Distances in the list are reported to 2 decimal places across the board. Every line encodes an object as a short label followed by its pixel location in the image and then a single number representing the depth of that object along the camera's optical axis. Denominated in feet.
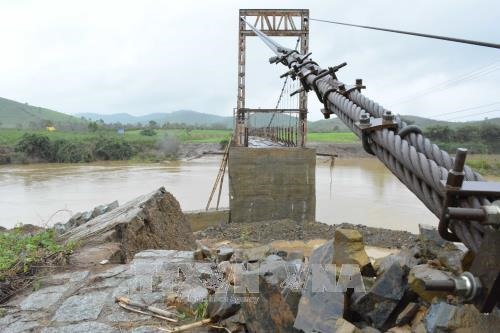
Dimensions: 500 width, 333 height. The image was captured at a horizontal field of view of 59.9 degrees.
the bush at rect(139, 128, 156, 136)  163.45
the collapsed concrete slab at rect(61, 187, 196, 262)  11.69
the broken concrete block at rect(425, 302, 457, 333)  4.74
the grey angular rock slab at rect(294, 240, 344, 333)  5.60
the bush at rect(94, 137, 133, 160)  119.44
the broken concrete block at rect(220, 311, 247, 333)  6.31
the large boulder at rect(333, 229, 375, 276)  7.10
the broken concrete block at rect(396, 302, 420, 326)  5.80
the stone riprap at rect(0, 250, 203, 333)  6.81
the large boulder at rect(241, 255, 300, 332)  5.90
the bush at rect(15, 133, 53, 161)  110.63
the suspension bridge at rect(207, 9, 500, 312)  2.38
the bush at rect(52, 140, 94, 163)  112.98
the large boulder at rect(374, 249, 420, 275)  6.54
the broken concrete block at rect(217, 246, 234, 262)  9.35
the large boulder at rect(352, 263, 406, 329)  5.88
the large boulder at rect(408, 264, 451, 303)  5.78
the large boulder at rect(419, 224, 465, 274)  6.66
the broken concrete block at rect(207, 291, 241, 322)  6.56
